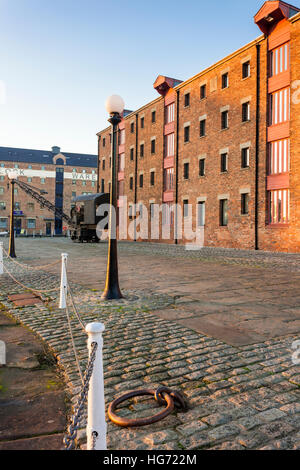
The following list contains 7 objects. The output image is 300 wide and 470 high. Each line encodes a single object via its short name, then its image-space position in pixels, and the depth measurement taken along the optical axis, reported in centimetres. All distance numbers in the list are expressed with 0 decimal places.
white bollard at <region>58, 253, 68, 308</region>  604
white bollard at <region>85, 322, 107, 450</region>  187
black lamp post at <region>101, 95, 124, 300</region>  661
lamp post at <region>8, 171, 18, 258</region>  1512
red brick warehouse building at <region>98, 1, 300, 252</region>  1861
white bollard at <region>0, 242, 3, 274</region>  996
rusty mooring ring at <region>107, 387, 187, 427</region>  237
